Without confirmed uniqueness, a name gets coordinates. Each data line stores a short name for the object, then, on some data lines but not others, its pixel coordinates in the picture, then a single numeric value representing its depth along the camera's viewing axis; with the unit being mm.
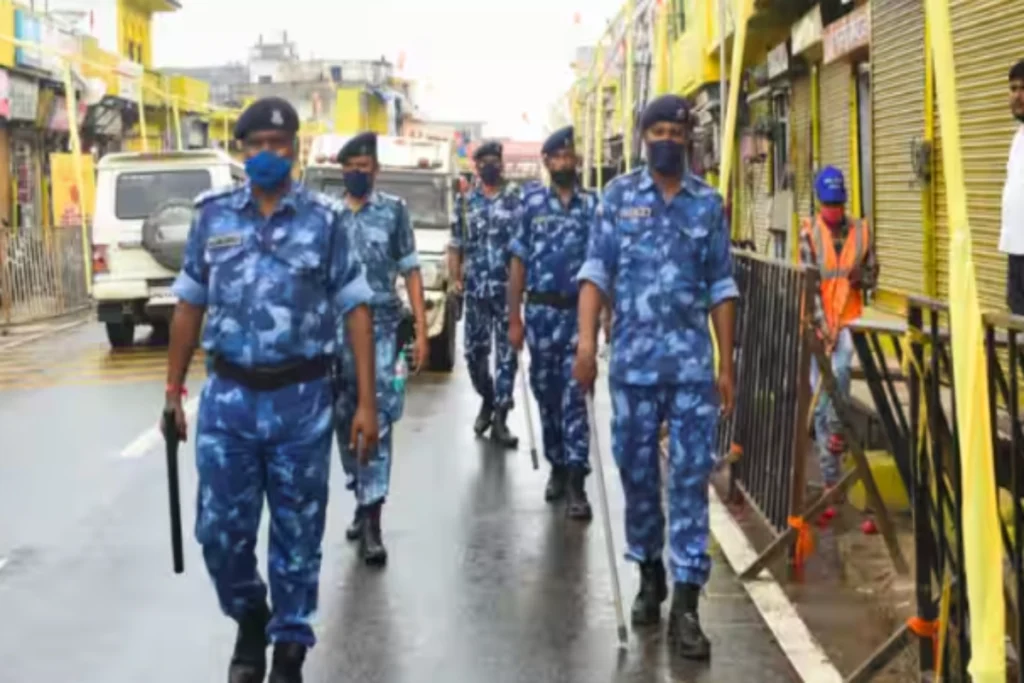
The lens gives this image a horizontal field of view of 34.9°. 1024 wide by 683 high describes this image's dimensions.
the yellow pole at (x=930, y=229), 11977
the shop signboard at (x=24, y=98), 31688
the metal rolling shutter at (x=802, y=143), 18734
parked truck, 15977
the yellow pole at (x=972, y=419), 3984
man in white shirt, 7020
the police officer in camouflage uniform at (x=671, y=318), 6145
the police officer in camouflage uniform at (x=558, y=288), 8719
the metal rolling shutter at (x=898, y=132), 12516
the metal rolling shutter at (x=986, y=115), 9930
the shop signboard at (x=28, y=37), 31264
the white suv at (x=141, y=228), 18250
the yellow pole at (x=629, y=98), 21188
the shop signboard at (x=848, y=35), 14031
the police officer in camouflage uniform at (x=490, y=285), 11164
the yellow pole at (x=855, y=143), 15836
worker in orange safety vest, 8750
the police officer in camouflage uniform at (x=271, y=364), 5320
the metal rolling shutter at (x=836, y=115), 16359
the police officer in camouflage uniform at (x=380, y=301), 7703
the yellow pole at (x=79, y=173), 25047
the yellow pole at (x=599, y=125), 25686
